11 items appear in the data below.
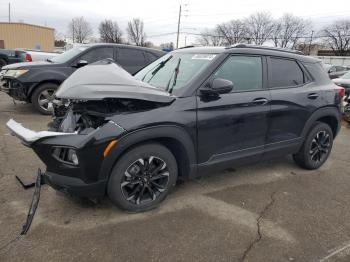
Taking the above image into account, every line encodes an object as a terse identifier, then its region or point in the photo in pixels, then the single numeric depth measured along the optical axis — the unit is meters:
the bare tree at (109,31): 65.18
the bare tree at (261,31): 65.81
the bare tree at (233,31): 66.75
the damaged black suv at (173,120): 2.90
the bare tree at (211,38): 68.06
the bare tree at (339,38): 64.44
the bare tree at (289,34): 65.62
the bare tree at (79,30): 76.19
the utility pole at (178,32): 52.15
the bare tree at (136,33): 68.69
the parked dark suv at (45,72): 7.34
